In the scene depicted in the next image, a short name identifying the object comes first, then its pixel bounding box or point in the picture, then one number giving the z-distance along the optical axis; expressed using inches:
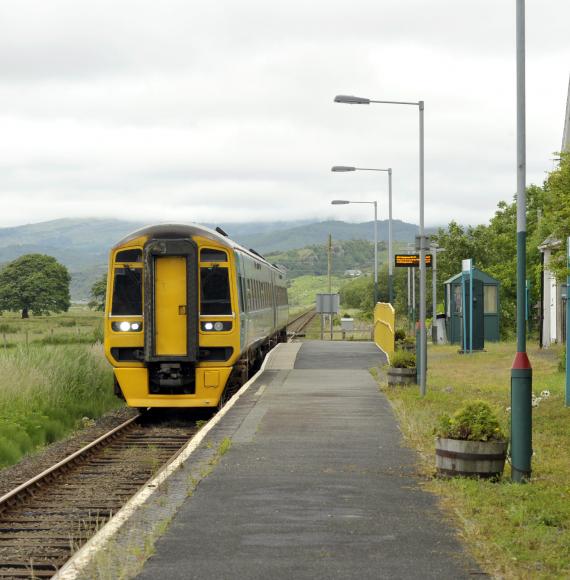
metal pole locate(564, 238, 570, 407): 703.7
